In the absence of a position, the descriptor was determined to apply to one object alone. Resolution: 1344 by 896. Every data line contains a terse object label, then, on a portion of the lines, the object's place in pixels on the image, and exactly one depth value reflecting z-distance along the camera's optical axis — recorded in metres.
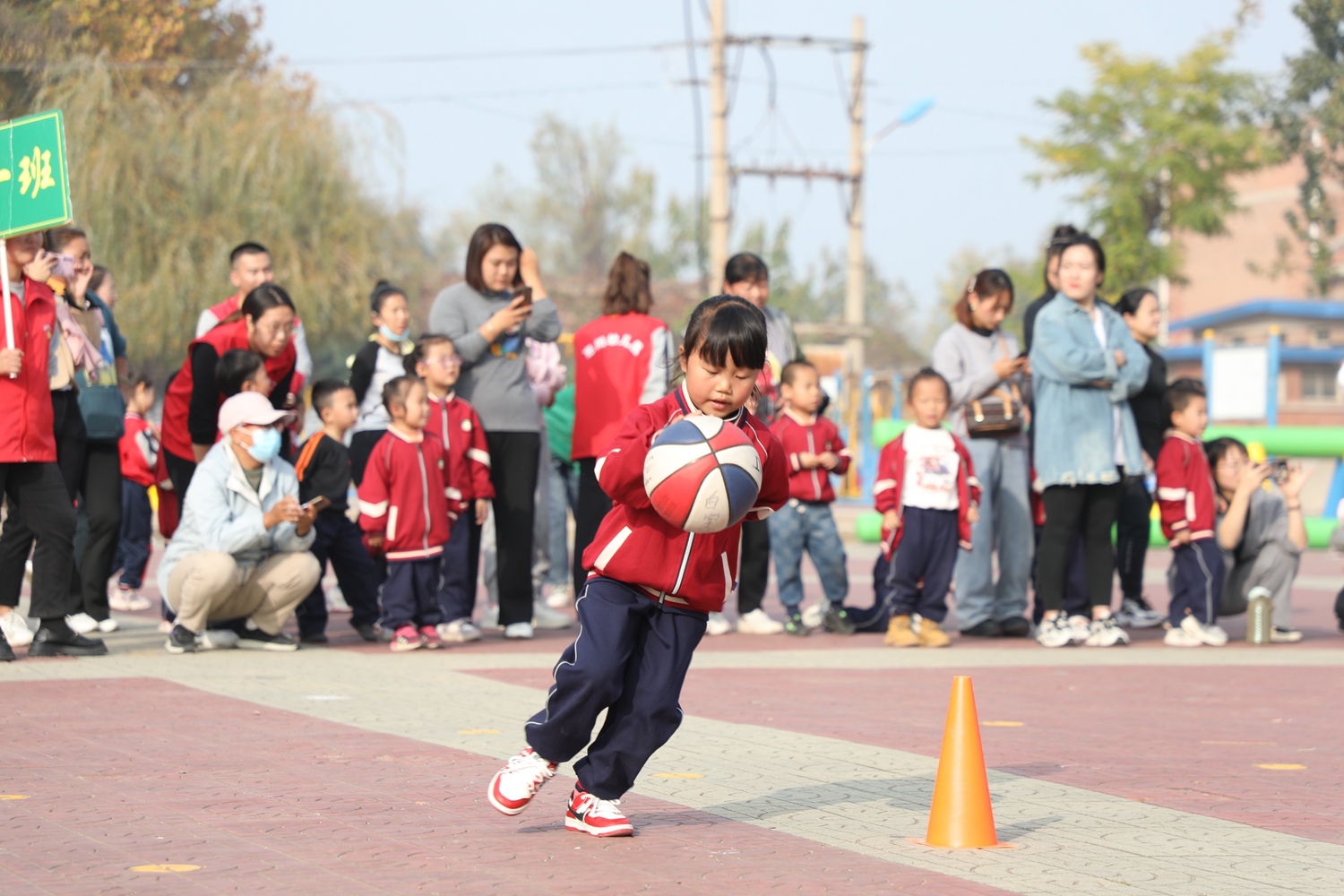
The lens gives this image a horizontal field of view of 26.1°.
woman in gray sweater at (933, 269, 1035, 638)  18.70
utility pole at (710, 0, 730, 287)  58.33
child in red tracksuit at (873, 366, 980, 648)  17.91
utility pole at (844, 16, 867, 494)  67.79
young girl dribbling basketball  8.56
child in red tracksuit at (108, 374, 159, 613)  22.24
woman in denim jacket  17.94
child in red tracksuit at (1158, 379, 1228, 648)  18.70
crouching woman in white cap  15.71
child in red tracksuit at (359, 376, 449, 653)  16.92
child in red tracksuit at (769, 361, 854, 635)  19.14
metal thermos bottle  18.92
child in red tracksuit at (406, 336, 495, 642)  17.36
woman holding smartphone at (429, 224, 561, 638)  17.83
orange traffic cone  8.33
